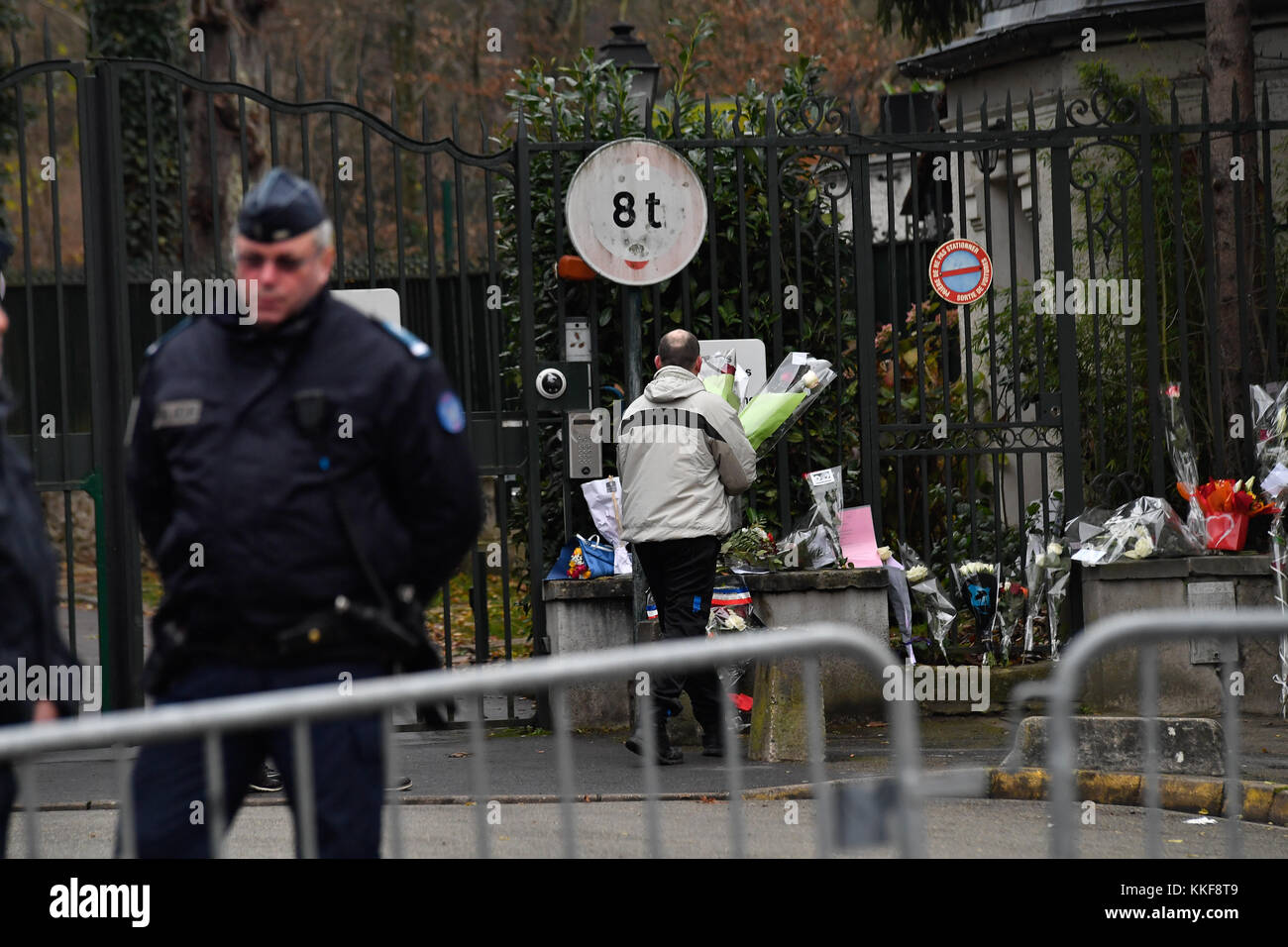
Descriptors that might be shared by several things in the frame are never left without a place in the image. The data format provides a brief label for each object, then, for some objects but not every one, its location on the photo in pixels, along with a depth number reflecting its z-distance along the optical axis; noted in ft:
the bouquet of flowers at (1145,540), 56.29
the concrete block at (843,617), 54.29
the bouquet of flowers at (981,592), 58.59
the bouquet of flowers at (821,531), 55.31
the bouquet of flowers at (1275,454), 55.52
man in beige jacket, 49.78
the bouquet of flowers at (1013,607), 58.23
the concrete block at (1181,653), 55.01
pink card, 56.24
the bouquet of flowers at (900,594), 56.75
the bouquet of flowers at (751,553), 55.36
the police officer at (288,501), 22.62
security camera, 56.59
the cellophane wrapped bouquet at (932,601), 57.47
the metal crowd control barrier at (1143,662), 21.94
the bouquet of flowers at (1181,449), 57.26
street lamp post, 54.54
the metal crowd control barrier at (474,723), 19.54
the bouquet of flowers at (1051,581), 57.82
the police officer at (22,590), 23.88
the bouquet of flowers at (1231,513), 56.13
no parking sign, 57.67
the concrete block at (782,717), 49.96
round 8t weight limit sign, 55.11
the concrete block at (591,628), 55.52
